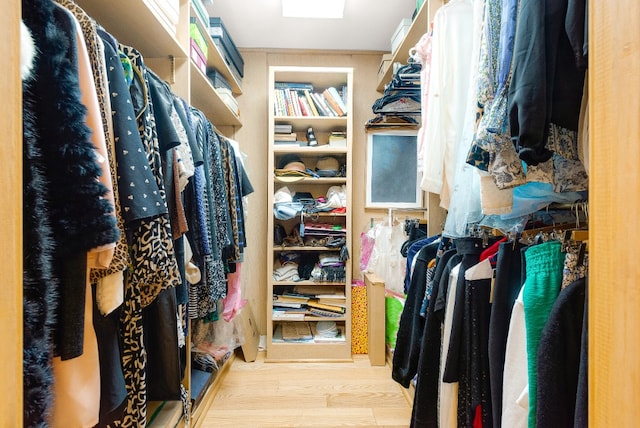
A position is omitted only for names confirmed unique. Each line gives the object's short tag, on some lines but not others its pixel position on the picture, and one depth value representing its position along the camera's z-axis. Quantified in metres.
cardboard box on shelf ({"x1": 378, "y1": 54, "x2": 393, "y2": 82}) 2.21
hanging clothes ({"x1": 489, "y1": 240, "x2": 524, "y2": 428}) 0.83
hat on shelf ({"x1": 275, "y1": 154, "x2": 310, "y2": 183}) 2.25
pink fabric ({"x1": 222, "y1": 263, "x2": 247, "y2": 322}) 1.75
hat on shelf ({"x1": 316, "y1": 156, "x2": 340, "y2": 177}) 2.36
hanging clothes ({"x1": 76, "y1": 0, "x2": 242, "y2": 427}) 1.08
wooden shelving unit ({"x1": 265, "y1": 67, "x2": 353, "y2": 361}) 2.22
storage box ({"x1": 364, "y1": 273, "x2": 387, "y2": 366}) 2.13
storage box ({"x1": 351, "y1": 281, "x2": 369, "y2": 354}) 2.28
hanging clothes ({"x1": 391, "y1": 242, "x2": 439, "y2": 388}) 1.26
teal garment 0.70
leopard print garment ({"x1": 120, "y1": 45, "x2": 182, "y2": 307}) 0.75
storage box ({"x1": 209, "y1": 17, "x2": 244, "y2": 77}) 1.94
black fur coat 0.53
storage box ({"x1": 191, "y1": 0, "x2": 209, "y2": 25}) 1.53
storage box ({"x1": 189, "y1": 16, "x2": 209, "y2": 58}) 1.50
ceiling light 1.92
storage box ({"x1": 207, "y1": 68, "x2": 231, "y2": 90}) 1.99
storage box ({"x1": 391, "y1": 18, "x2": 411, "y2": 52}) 1.88
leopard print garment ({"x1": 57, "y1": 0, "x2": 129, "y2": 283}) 0.69
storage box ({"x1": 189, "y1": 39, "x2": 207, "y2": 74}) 1.49
